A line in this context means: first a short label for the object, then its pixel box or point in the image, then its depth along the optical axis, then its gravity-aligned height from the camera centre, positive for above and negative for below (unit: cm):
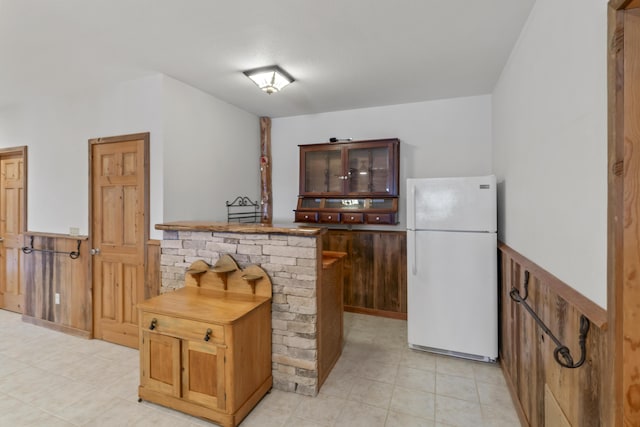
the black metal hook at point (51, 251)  329 -41
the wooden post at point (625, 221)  92 -2
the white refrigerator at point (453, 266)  265 -48
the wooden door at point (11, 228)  384 -16
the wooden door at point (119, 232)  295 -17
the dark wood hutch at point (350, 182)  357 +39
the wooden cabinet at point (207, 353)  192 -93
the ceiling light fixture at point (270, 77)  271 +126
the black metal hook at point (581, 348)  113 -54
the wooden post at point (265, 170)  436 +64
